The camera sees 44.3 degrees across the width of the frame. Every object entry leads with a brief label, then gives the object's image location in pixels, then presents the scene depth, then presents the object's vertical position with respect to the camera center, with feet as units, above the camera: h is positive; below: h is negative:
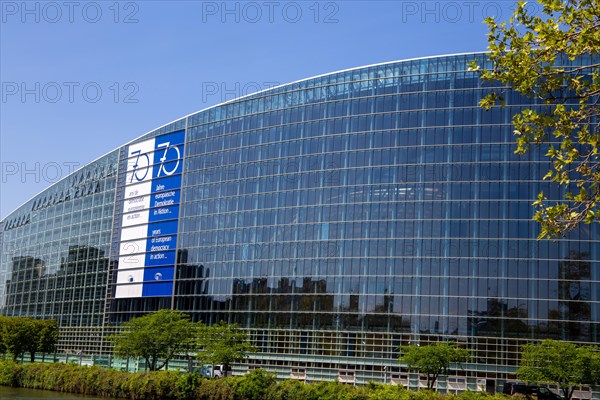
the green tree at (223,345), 260.83 -15.13
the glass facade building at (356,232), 265.75 +30.95
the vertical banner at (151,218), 348.79 +38.98
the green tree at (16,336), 346.95 -20.30
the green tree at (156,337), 273.13 -14.06
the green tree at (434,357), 243.40 -14.67
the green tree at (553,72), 55.21 +18.98
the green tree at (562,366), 222.89 -14.18
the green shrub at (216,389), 216.74 -25.83
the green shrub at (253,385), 209.36 -23.29
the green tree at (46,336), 362.94 -20.71
